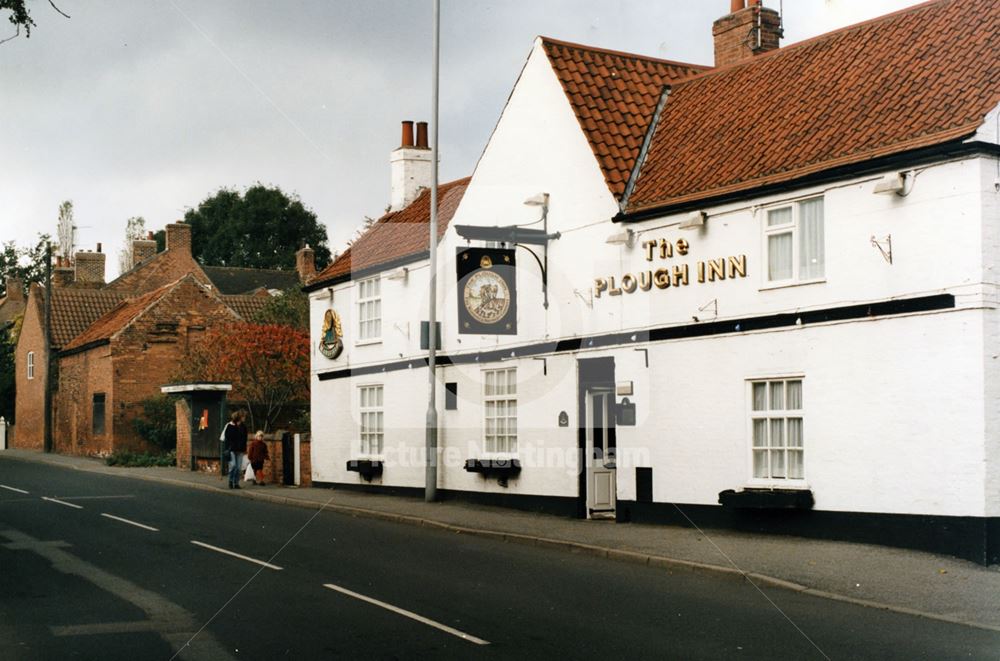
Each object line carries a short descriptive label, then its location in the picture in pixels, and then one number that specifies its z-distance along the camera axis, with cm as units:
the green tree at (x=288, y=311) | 4362
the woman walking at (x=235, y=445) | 2844
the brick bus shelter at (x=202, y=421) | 3584
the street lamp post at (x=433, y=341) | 2320
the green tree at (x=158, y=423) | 4453
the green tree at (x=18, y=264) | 9606
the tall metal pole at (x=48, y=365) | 4922
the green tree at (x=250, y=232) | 8281
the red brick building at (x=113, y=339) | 4522
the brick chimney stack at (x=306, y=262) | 6912
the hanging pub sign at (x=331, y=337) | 3009
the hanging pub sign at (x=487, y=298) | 2162
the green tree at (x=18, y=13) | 1079
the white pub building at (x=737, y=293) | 1499
